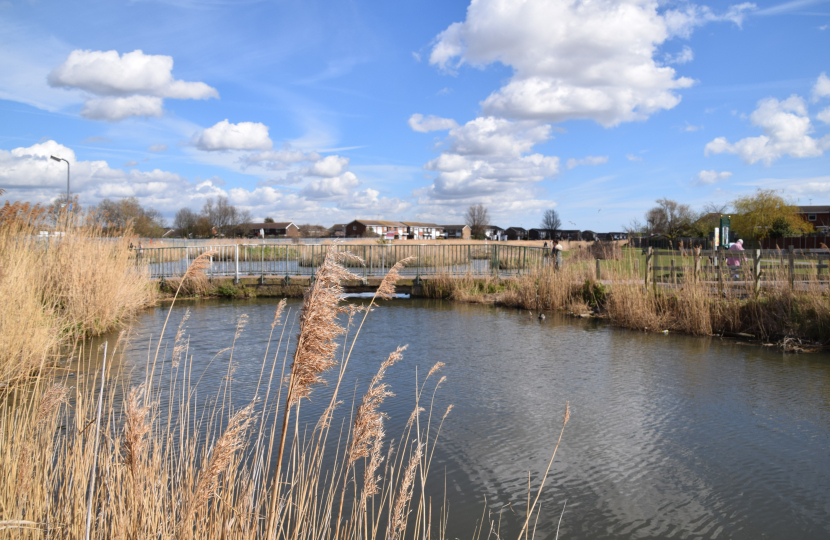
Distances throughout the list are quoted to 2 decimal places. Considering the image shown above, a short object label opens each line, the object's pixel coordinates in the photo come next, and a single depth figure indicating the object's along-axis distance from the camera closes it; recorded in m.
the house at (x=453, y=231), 131.62
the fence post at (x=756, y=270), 11.77
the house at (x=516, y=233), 117.05
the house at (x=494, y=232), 110.12
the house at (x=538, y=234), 90.72
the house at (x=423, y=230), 112.46
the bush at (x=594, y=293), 15.21
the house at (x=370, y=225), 105.12
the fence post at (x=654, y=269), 13.55
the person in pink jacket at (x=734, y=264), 12.40
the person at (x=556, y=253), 17.60
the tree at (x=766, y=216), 46.97
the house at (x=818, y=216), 66.37
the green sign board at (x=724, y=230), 18.67
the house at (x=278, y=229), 104.00
